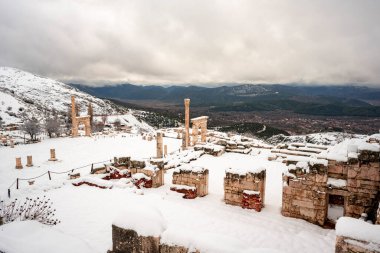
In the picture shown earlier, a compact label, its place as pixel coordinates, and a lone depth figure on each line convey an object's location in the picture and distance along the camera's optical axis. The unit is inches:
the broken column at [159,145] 731.2
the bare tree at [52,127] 1251.8
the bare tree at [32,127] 1192.4
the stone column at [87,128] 1225.1
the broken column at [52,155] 761.7
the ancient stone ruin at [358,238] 159.2
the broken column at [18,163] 678.5
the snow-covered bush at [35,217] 268.9
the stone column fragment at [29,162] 705.6
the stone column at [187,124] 941.8
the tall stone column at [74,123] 1189.2
